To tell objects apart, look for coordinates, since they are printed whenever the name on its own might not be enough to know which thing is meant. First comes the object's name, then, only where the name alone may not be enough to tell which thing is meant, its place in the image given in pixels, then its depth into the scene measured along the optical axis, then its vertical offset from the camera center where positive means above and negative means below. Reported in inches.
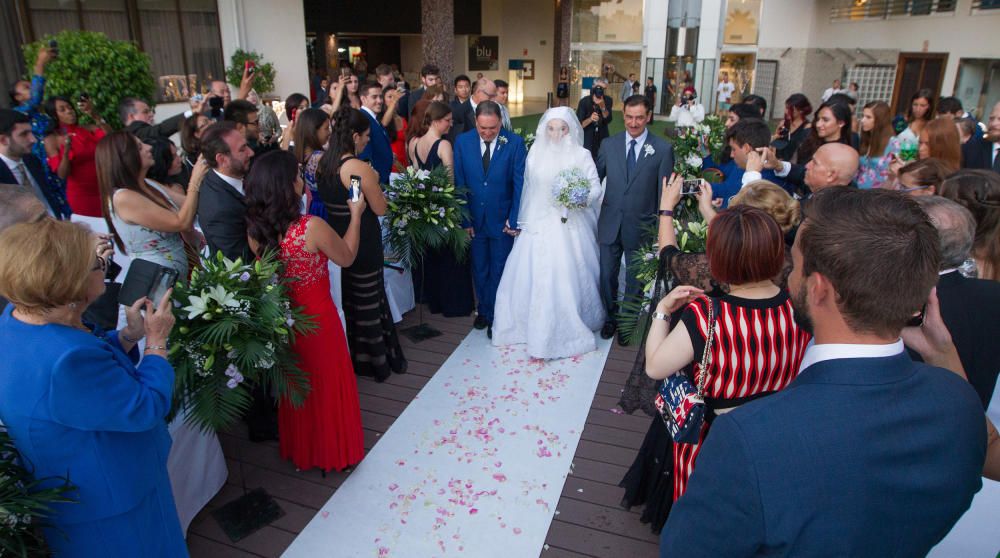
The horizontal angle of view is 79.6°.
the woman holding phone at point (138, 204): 135.3 -24.0
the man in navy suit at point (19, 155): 168.1 -16.8
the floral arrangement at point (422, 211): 196.5 -35.9
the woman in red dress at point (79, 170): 196.9 -24.0
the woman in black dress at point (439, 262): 219.0 -59.2
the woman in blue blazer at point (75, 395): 69.1 -34.9
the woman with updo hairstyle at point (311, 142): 177.3 -13.2
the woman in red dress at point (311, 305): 124.2 -43.7
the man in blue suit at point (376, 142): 225.0 -16.7
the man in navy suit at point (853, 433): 43.7 -23.9
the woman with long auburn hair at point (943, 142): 183.5 -12.5
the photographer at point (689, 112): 387.0 -10.0
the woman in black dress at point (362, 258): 161.9 -44.1
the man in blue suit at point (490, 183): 204.4 -28.3
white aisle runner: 122.6 -85.3
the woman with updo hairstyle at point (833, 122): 209.0 -8.0
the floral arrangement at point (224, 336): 107.3 -42.2
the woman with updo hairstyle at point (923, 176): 127.3 -15.7
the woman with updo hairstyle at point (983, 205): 97.7 -16.4
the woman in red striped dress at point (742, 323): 81.1 -29.8
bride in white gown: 195.0 -50.1
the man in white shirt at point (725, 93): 850.1 +7.4
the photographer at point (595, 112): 367.6 -10.0
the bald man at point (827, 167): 143.7 -15.8
